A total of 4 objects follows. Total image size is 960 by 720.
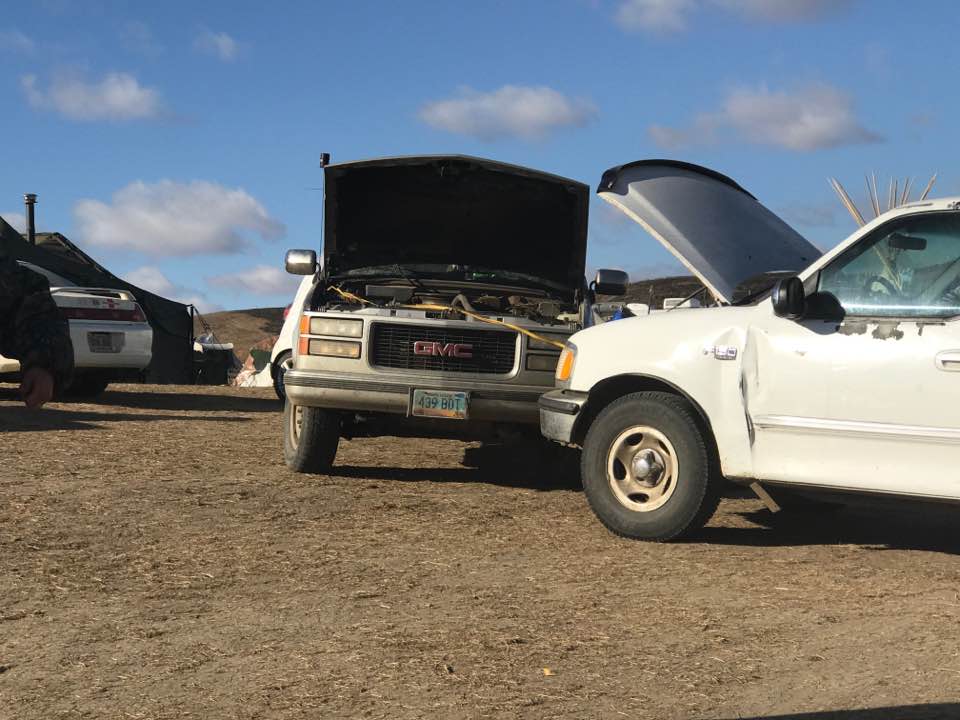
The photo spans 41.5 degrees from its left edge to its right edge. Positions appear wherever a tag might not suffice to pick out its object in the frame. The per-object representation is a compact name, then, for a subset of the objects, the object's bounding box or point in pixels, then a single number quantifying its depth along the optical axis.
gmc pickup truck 8.62
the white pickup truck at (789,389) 6.25
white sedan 14.17
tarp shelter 23.56
